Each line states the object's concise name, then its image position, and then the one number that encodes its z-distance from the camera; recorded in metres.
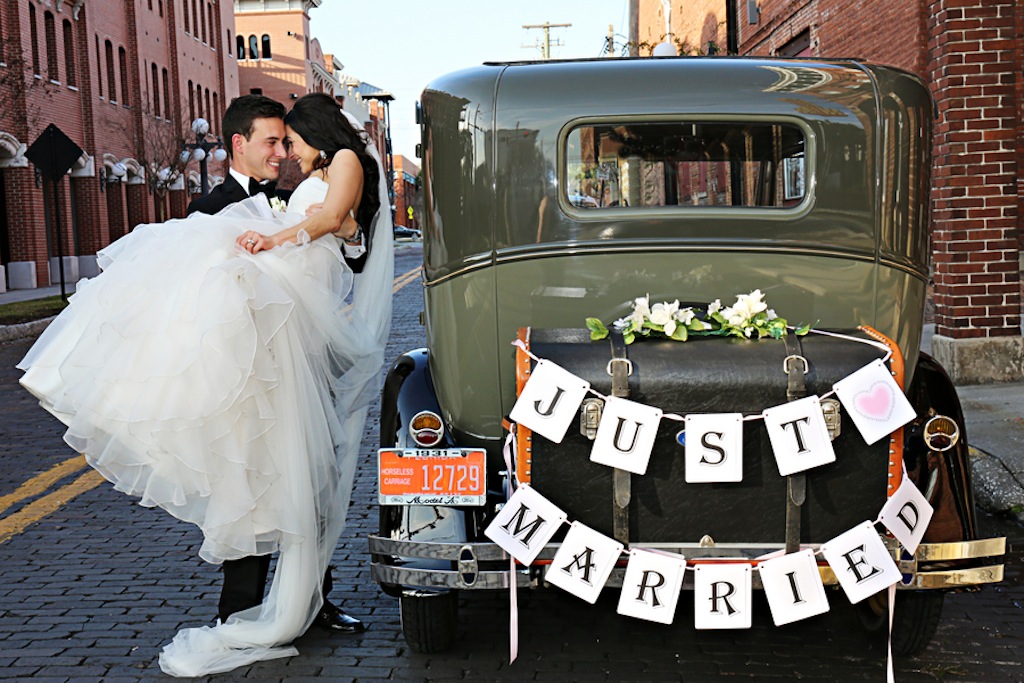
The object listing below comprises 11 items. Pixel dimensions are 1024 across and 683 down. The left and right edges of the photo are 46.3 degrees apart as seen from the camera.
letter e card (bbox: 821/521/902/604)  3.80
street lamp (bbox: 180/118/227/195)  34.53
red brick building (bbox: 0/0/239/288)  30.73
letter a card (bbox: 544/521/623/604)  3.84
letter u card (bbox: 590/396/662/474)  3.73
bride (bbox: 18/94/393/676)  4.20
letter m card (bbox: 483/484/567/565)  3.86
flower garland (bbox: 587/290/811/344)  3.99
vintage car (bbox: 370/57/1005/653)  4.25
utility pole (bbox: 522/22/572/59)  68.25
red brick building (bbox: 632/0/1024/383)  9.78
